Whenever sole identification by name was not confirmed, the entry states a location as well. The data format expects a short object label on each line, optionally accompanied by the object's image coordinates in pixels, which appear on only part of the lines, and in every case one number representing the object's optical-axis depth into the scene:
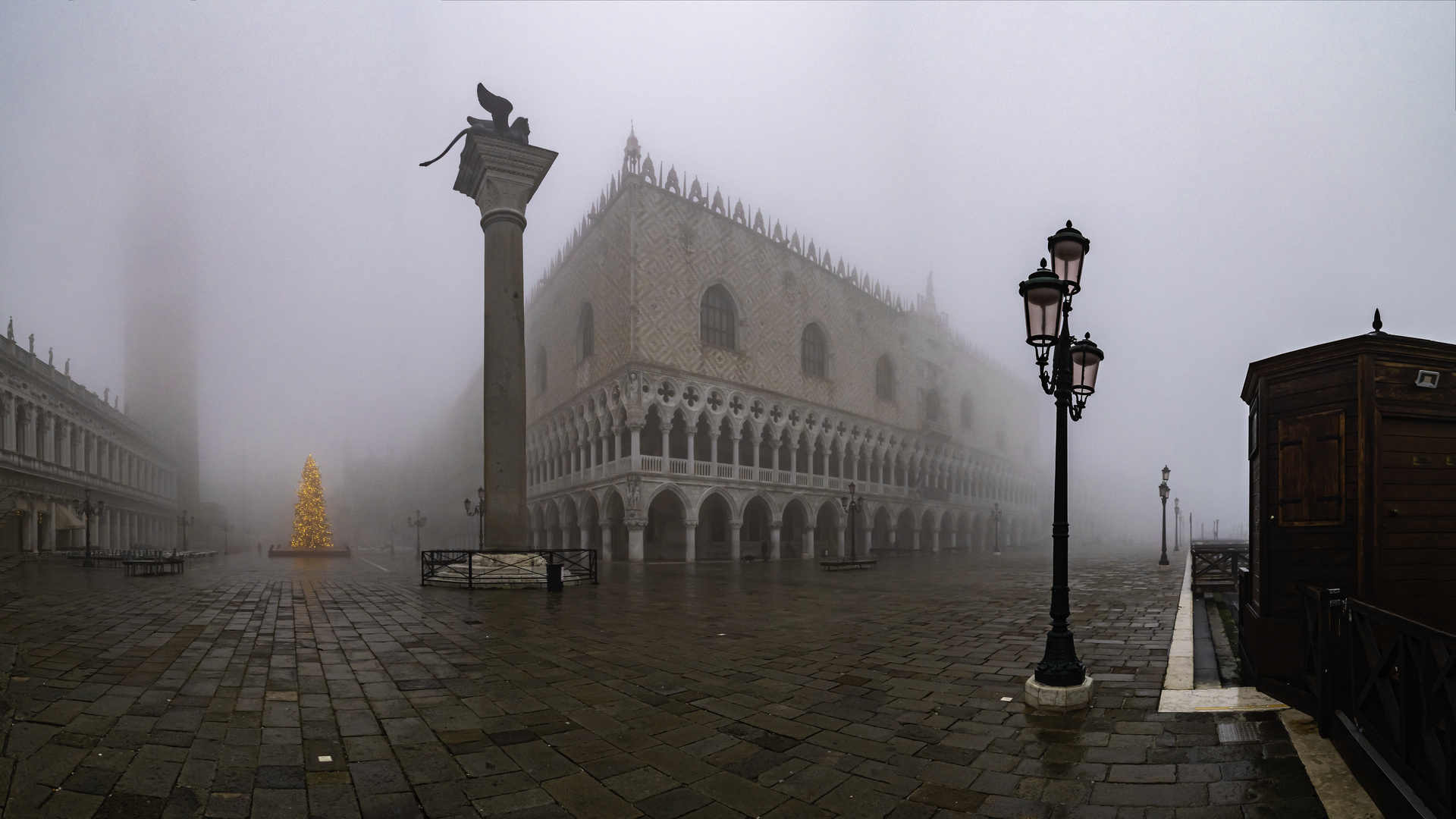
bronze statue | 16.34
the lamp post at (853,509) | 25.06
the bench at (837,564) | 23.71
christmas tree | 44.84
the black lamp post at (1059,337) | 5.56
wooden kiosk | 4.82
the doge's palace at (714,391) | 31.36
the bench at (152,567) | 20.47
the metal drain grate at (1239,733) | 4.42
